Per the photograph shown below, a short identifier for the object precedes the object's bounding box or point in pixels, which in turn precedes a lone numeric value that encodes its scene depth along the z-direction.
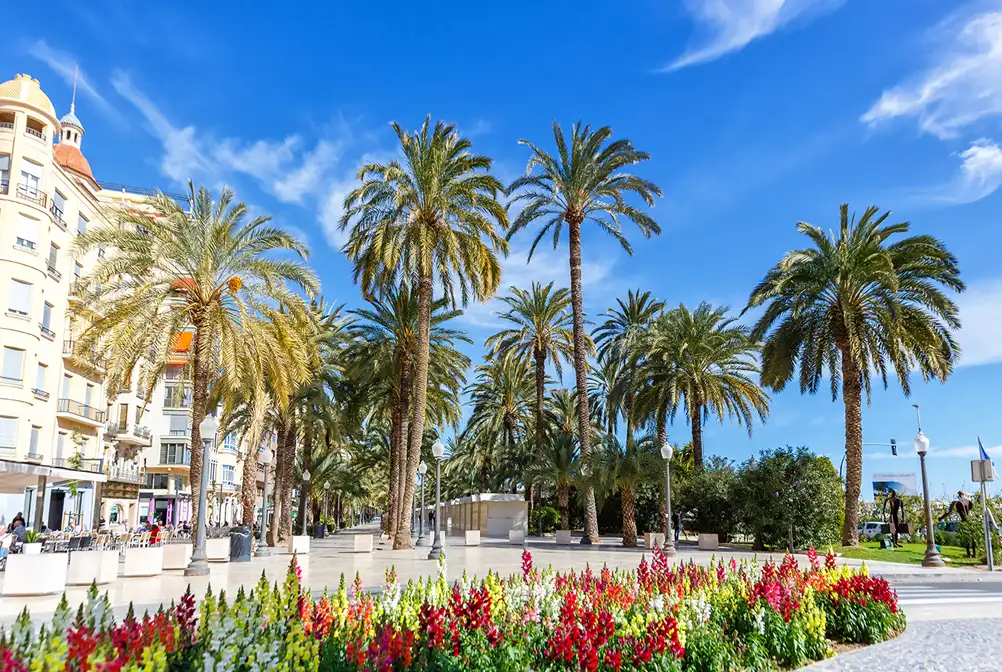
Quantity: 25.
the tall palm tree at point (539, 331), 43.00
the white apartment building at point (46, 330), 33.84
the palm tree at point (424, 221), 28.08
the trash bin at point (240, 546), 24.12
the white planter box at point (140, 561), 18.06
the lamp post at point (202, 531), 18.72
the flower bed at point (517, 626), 4.19
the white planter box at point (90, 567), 16.14
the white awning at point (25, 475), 22.10
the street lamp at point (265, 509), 26.19
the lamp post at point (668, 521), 24.67
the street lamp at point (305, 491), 36.94
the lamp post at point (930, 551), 21.72
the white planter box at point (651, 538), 28.08
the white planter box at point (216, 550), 22.98
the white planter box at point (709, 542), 29.52
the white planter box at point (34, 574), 13.79
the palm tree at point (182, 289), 20.61
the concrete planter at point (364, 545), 28.06
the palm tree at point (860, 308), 26.31
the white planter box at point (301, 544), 25.53
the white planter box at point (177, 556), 19.50
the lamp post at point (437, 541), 24.47
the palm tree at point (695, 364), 33.69
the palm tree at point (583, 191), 33.19
